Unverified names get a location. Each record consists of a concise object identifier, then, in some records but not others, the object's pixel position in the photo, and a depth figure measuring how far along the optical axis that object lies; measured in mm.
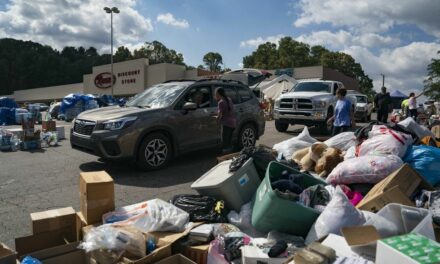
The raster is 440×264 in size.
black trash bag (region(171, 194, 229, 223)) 3881
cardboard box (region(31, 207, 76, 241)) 3506
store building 39906
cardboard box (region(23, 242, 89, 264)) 3135
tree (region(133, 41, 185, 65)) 90125
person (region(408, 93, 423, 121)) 15703
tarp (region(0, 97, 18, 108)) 22020
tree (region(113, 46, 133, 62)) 84175
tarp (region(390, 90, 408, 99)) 33412
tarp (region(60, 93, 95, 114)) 22891
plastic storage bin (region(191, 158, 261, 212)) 4146
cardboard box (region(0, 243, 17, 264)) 2730
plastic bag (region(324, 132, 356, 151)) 6379
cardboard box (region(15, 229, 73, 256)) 3363
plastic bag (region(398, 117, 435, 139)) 6371
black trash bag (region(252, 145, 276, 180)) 4629
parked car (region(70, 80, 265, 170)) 6562
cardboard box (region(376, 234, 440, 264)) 2226
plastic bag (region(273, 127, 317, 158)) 6906
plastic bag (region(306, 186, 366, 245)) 3262
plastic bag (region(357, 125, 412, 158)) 4980
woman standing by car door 7434
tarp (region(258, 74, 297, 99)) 24422
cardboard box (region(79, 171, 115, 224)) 3828
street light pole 31531
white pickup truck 12516
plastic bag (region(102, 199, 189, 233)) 3520
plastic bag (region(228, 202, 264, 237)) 3744
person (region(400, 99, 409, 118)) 16344
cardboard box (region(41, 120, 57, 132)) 12281
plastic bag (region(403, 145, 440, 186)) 4609
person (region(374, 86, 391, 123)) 14273
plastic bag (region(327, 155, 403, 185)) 4312
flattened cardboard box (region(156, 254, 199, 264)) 3035
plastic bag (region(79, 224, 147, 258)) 3031
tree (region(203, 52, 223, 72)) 98188
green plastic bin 3418
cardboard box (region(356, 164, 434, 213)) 3600
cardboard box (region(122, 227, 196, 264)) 2965
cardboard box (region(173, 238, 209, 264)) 3275
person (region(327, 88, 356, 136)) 8602
